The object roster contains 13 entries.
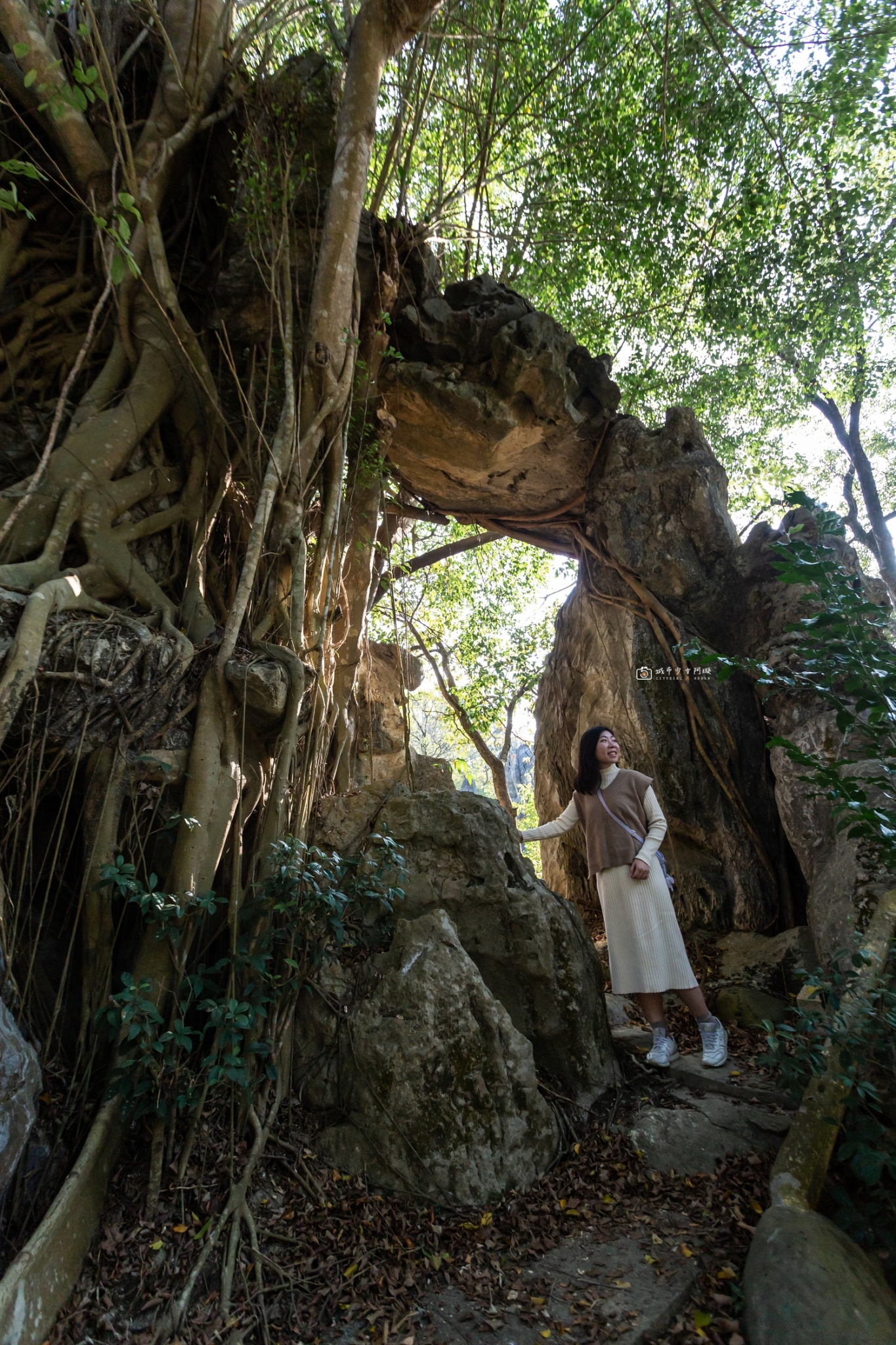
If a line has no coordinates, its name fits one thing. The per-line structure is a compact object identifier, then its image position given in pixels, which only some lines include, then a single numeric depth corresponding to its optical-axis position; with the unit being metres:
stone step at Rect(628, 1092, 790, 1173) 2.73
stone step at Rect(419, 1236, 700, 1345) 1.98
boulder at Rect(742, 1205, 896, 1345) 1.80
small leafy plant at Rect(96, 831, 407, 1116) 2.30
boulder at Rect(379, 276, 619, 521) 5.18
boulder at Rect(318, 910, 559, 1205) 2.51
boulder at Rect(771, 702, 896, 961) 3.19
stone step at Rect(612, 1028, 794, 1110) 3.00
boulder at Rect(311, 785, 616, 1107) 3.18
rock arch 4.79
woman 3.38
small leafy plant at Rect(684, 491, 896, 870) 2.44
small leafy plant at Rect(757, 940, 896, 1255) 2.14
